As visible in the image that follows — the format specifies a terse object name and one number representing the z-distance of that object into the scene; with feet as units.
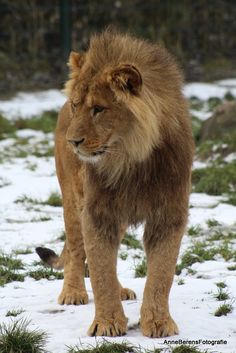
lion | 27.20
